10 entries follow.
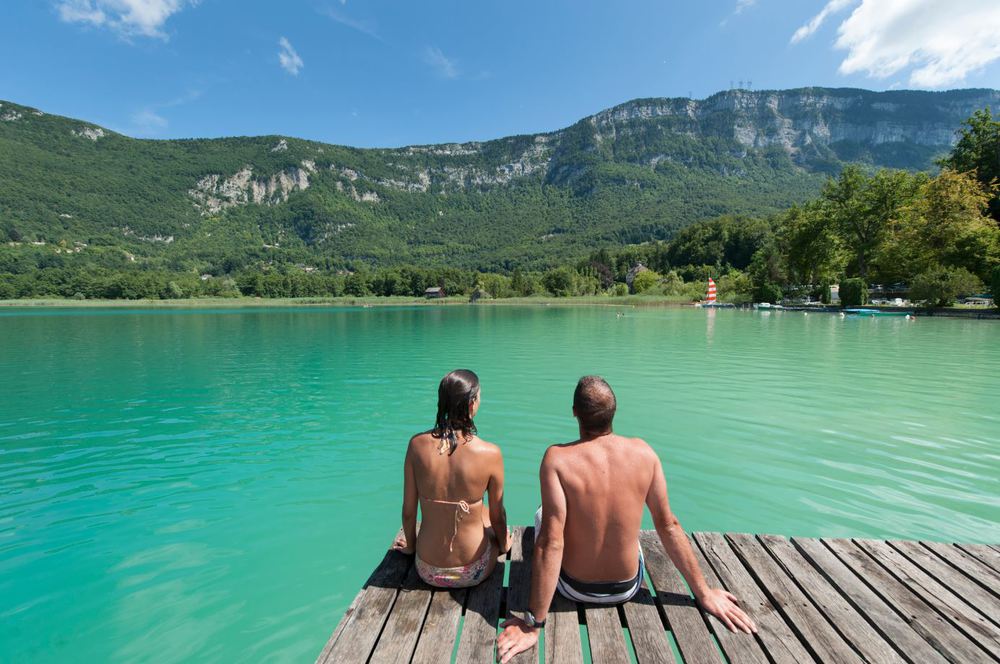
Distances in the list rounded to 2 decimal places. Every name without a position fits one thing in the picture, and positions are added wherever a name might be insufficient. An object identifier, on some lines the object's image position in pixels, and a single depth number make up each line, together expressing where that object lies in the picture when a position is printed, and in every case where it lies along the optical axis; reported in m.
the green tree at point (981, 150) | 47.50
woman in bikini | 2.99
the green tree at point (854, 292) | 49.06
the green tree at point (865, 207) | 53.50
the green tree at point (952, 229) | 39.25
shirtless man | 2.69
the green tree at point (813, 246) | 59.21
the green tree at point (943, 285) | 38.97
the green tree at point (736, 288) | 74.72
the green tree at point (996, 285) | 34.78
